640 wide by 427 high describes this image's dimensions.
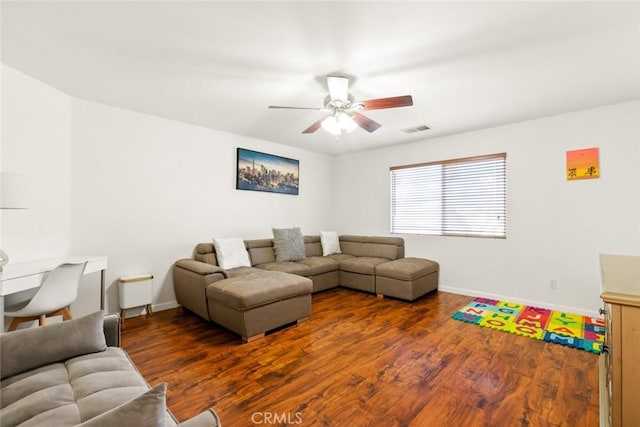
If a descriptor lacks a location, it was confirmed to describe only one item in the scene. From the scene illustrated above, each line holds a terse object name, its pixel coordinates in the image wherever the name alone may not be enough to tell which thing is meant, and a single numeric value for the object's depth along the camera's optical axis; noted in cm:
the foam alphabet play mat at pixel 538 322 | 274
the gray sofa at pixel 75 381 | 82
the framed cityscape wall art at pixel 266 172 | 452
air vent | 406
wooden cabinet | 115
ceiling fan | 246
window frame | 403
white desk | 203
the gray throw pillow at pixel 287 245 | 457
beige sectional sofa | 282
